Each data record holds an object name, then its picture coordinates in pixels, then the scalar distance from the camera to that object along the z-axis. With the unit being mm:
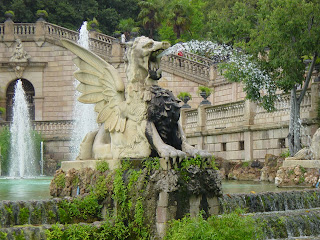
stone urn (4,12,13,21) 36875
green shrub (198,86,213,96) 30016
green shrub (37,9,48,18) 37062
